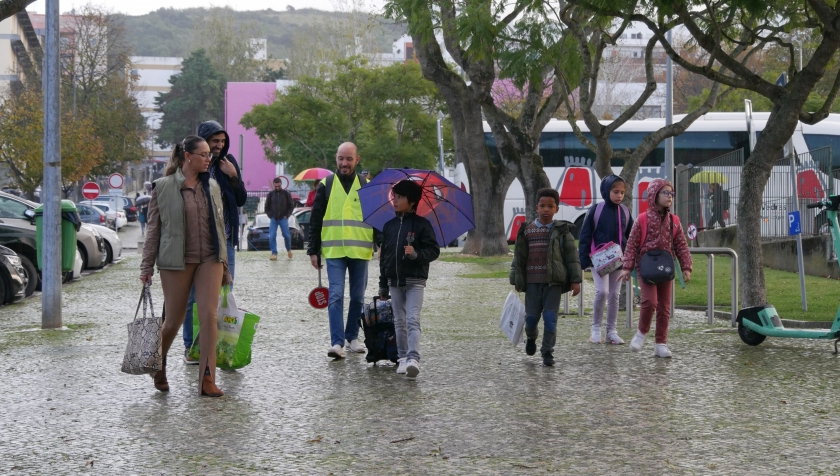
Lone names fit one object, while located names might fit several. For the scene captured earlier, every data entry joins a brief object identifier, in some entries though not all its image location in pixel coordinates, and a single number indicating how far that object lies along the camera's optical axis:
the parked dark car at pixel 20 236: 18.88
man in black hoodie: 9.85
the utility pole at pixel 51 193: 13.66
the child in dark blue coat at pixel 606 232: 12.16
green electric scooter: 10.81
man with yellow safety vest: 10.52
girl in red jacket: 10.97
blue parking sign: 14.48
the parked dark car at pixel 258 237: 37.53
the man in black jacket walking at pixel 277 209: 28.30
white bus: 36.62
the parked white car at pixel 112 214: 56.41
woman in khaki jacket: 8.63
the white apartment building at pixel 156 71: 168.09
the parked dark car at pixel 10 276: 16.94
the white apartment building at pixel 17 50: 69.19
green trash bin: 15.48
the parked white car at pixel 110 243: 27.31
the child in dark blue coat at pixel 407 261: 9.62
